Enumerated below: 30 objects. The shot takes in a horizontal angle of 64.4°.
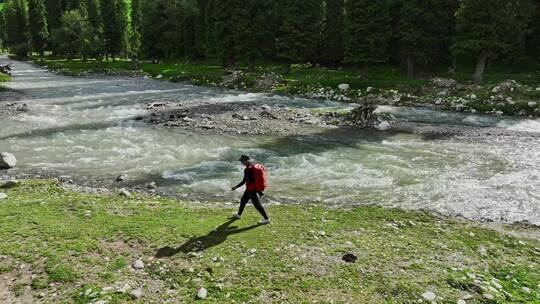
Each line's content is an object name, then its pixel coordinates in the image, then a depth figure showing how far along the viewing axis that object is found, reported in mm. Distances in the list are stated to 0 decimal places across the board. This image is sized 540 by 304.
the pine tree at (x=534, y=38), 58062
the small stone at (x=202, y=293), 10234
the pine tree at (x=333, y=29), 68938
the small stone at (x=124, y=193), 17891
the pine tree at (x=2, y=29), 158725
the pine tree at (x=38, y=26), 112625
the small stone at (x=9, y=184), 18453
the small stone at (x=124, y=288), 10348
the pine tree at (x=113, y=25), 98125
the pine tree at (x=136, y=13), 114481
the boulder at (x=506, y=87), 44594
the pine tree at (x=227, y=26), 68375
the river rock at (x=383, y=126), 34000
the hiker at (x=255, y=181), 14289
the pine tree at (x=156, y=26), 89625
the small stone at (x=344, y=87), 52156
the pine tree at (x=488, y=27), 49094
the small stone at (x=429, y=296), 10389
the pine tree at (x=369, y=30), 58281
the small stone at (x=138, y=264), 11500
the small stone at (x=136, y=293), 10203
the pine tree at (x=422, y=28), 56375
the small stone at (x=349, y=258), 12059
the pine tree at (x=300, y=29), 63812
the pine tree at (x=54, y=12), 117500
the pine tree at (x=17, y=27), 122375
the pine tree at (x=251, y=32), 67438
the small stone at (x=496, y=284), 11016
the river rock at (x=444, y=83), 49594
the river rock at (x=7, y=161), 22297
